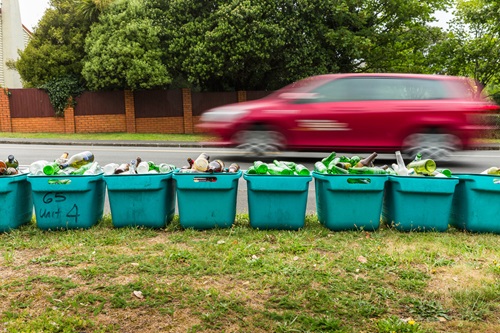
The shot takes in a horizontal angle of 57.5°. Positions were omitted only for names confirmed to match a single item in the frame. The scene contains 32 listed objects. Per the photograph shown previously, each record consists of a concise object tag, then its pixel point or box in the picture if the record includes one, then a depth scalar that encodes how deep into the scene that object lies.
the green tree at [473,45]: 19.97
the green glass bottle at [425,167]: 4.62
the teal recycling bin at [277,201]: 4.54
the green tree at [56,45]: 22.69
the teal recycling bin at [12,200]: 4.45
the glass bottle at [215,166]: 4.59
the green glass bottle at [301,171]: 4.70
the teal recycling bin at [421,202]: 4.45
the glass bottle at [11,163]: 4.78
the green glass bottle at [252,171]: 4.66
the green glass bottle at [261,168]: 4.67
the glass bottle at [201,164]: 4.59
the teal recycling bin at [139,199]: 4.55
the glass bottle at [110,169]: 4.75
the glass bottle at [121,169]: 4.73
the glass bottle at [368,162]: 4.87
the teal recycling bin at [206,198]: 4.54
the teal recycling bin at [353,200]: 4.50
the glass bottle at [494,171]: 4.57
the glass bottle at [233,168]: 4.77
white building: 28.47
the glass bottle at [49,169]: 4.59
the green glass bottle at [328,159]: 5.04
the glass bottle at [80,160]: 5.05
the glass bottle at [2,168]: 4.56
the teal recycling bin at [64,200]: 4.48
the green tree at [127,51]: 20.55
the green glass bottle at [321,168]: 4.72
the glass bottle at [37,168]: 4.64
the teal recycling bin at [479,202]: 4.43
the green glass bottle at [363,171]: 4.58
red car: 8.90
